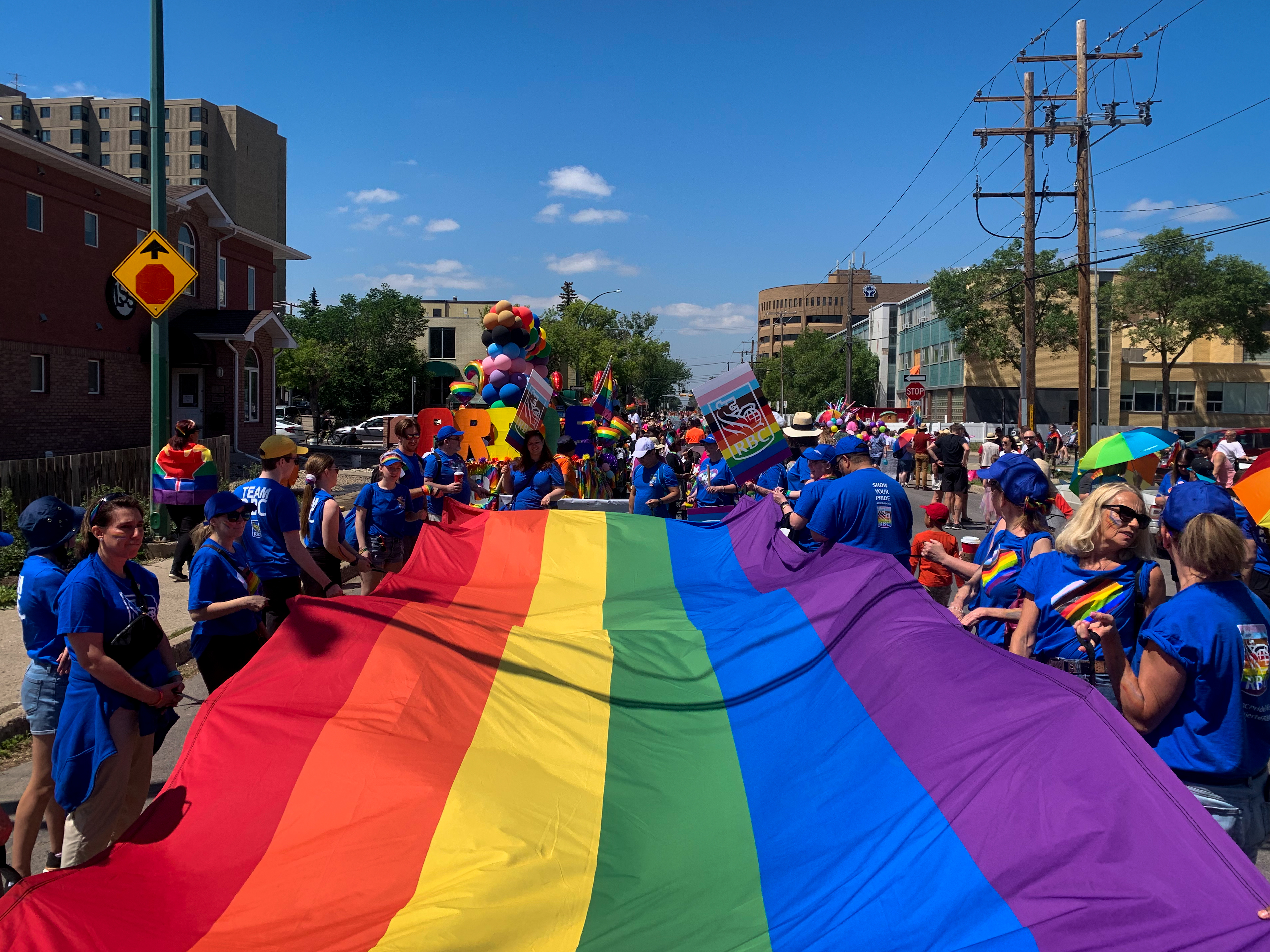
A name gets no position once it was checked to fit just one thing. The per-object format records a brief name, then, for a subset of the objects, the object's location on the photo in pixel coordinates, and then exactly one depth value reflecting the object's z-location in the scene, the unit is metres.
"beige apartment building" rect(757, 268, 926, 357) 181.00
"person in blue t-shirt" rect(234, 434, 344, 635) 6.08
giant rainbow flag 2.78
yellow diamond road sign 9.97
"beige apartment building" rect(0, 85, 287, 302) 87.06
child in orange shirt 7.07
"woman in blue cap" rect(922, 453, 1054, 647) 4.55
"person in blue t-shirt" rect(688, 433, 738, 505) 11.35
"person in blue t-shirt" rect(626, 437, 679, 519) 11.49
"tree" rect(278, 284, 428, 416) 53.75
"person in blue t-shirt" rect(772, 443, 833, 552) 7.13
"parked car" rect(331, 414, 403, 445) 46.38
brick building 21.42
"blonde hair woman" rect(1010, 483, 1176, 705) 3.82
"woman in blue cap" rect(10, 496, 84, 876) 4.06
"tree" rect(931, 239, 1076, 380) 55.94
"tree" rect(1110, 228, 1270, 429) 52.69
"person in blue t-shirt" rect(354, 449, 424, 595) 8.20
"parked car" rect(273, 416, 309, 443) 41.25
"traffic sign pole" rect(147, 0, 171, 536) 11.21
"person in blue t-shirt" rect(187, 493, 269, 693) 4.82
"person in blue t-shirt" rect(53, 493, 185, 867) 3.84
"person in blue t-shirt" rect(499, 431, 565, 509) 9.90
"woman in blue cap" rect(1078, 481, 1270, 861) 3.09
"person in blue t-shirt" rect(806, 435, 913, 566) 6.60
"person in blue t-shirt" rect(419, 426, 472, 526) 9.84
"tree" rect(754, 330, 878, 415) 87.81
